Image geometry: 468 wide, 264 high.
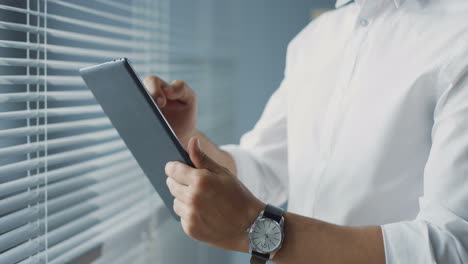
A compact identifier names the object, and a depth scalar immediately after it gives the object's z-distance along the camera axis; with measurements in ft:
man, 2.43
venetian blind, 2.85
